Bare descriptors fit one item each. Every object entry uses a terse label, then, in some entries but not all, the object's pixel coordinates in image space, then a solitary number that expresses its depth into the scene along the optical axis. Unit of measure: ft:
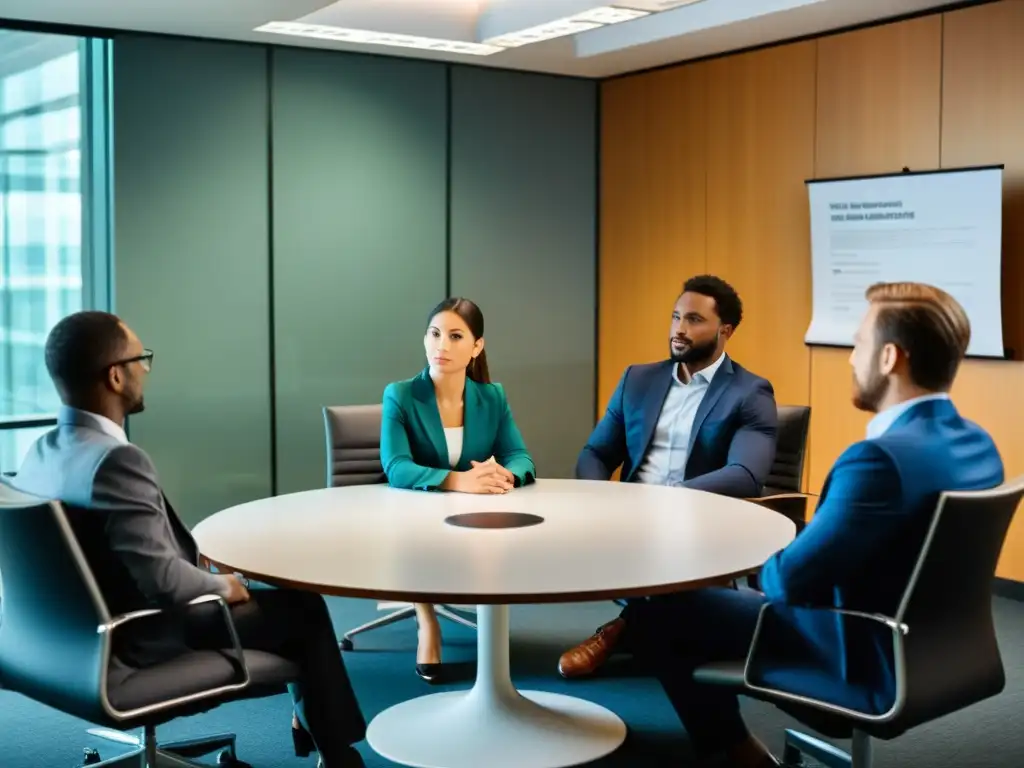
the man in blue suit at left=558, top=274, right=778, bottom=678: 15.37
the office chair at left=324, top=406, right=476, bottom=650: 16.56
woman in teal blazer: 14.88
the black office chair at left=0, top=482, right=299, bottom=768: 9.33
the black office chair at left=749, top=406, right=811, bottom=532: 16.15
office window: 20.17
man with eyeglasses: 9.65
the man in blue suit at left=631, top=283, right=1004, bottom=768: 9.25
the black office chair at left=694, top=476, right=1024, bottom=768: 9.09
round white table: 9.89
